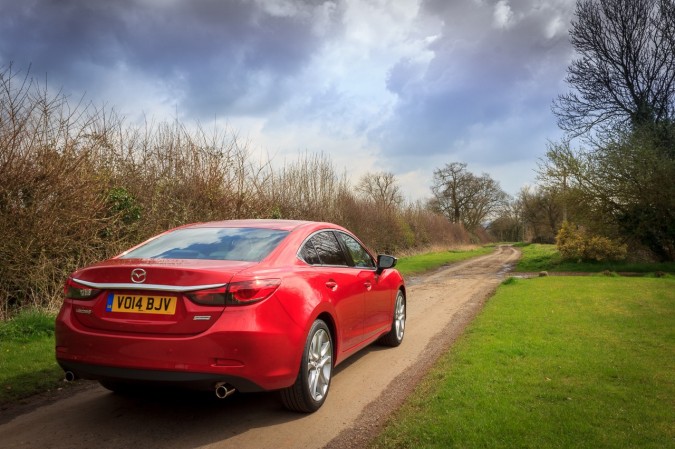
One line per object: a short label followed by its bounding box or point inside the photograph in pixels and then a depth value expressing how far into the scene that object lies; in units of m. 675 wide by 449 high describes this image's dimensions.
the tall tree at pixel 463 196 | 69.62
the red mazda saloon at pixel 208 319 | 3.37
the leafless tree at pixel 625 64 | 23.64
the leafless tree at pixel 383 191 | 32.56
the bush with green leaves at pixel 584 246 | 22.78
